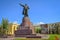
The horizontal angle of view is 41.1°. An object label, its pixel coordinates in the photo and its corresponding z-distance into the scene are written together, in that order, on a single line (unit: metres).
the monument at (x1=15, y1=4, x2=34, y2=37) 13.30
